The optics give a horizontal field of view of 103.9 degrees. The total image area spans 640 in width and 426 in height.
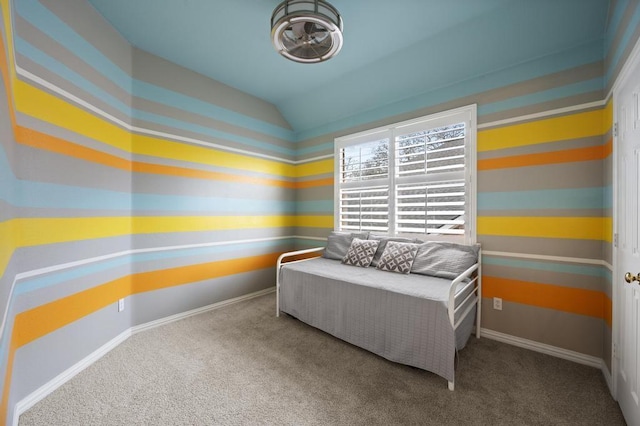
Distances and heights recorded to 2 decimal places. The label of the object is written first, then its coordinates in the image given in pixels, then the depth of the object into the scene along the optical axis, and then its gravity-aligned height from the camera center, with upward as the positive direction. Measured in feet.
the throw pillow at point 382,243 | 9.39 -1.17
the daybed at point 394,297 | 5.85 -2.35
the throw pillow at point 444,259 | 7.67 -1.46
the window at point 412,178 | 8.38 +1.38
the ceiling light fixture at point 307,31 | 5.40 +4.21
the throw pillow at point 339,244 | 10.59 -1.34
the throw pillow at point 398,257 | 8.37 -1.52
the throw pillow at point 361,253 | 9.37 -1.53
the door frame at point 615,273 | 5.15 -1.25
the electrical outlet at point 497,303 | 7.63 -2.77
